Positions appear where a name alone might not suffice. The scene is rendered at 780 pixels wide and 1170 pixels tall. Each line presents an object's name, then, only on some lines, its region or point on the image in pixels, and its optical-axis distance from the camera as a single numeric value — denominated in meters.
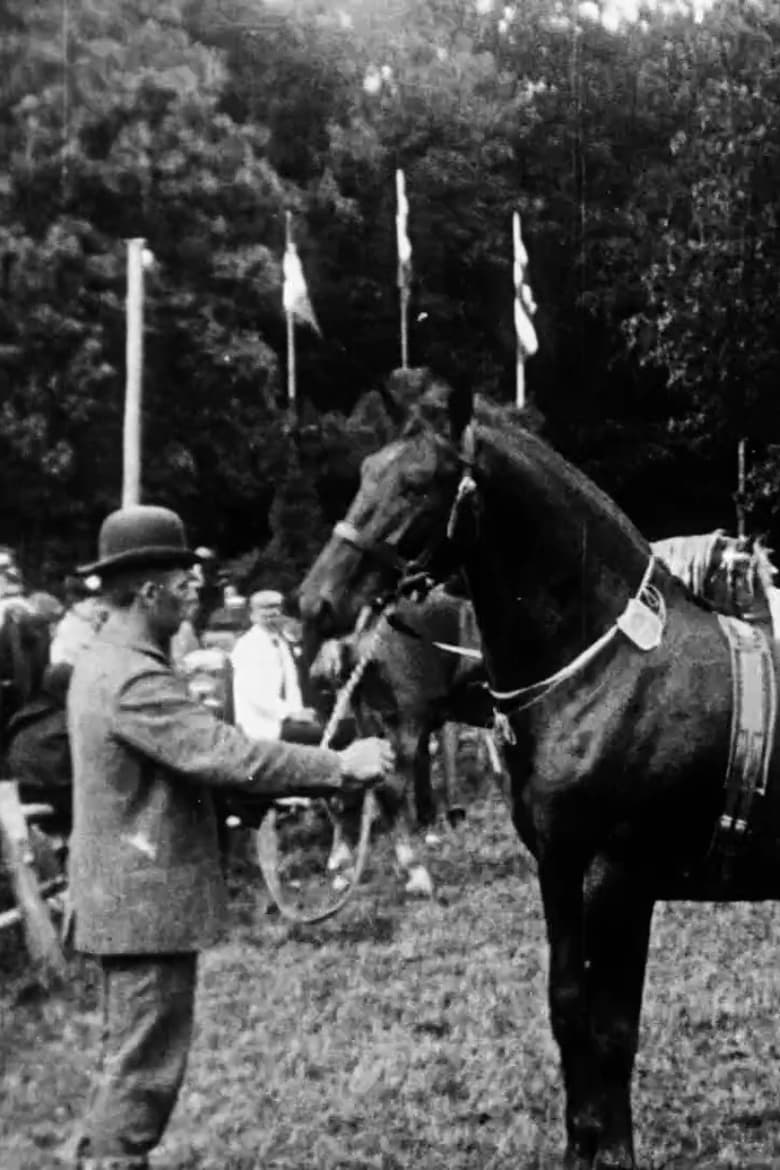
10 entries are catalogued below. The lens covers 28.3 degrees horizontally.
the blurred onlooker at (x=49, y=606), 12.16
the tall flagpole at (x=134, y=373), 14.56
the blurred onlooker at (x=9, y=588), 8.34
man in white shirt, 9.91
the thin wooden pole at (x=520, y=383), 14.08
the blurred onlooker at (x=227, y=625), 14.23
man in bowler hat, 4.08
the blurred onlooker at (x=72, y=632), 10.57
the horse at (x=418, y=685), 11.64
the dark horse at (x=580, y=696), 4.86
